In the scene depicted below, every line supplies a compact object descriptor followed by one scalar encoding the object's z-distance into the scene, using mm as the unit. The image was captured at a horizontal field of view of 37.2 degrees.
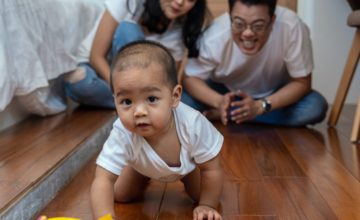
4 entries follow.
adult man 1742
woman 1901
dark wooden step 1011
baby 883
